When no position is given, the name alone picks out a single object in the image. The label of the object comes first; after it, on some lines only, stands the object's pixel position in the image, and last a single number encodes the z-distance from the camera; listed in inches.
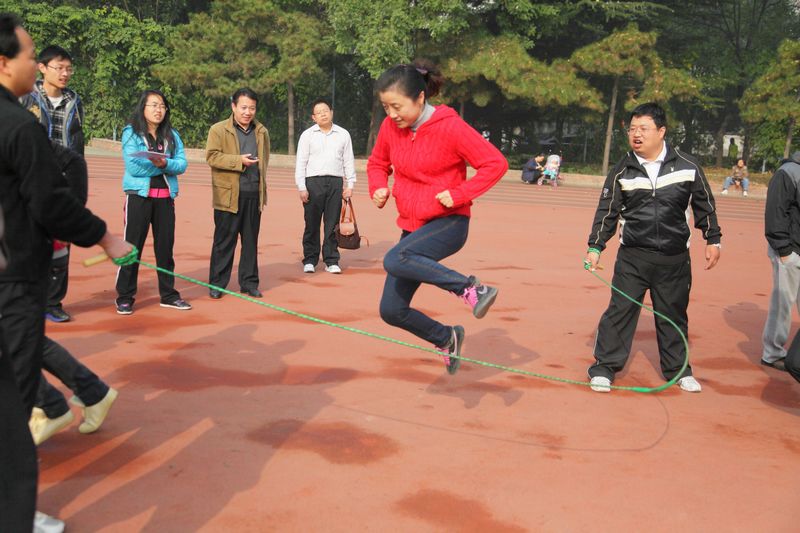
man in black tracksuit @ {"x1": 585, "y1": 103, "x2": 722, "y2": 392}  224.2
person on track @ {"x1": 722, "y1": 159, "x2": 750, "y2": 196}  1135.6
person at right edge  254.8
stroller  1164.5
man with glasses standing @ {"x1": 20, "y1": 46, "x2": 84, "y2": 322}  255.0
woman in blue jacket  287.4
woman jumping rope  182.4
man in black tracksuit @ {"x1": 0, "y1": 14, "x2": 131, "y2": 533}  108.8
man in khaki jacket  323.0
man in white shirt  386.6
